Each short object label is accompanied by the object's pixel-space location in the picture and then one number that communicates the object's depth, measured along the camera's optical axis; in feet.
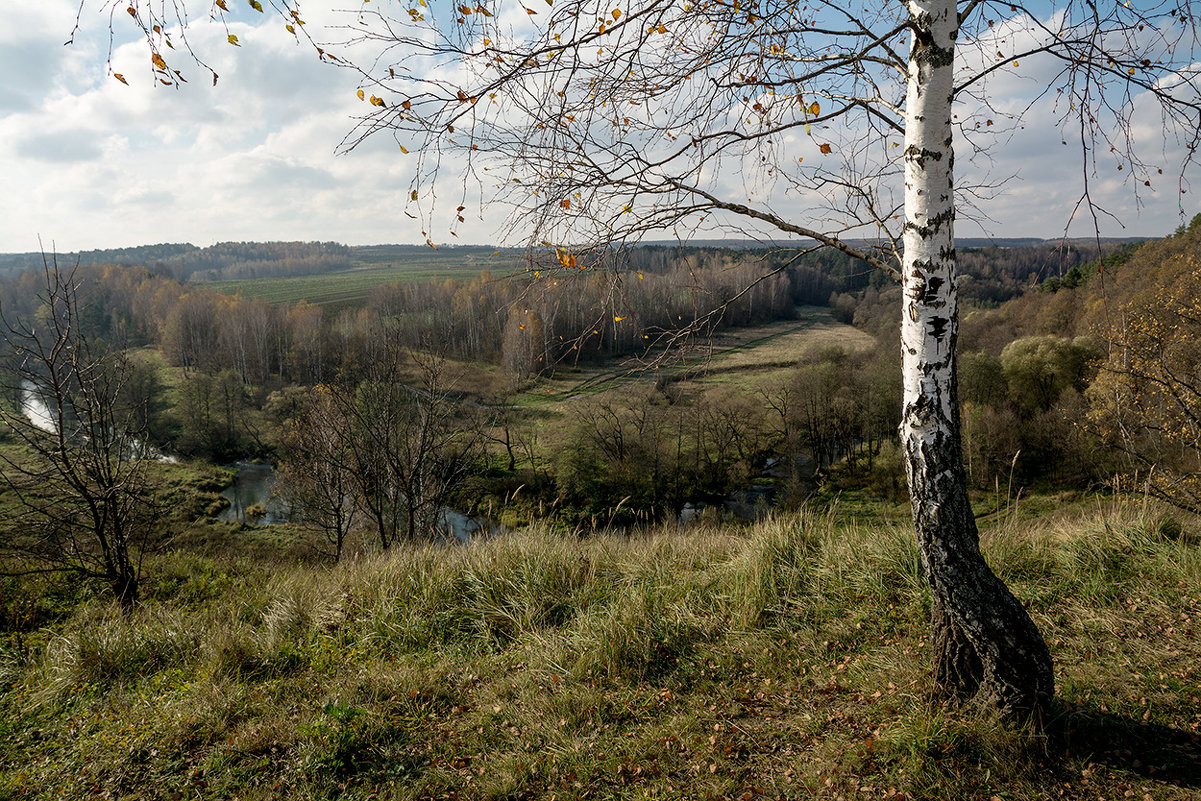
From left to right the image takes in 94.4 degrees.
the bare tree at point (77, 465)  19.10
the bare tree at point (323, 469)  51.90
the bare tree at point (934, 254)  9.07
